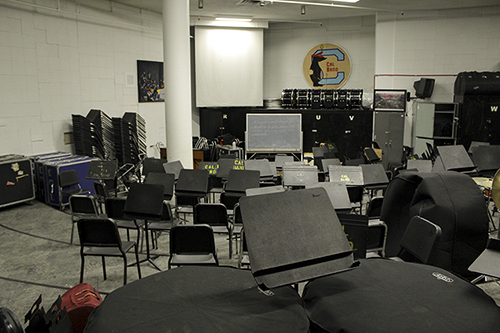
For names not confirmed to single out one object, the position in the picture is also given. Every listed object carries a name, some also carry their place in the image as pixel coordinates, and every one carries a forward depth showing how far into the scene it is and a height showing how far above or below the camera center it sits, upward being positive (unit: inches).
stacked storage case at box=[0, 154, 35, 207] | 312.0 -53.0
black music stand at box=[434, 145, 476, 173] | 265.4 -31.7
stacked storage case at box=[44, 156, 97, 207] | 324.2 -50.6
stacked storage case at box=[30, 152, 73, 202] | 337.4 -49.2
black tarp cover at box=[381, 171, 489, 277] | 132.3 -34.0
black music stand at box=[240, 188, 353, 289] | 81.2 -26.6
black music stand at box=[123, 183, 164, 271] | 194.5 -43.4
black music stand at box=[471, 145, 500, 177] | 280.1 -33.3
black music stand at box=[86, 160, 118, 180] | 283.9 -40.5
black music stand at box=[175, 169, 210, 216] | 241.9 -42.9
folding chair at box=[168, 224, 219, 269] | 166.6 -55.5
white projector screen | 518.6 +59.2
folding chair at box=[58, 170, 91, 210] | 293.7 -52.7
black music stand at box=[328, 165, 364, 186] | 247.2 -38.4
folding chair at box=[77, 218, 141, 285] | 175.5 -55.1
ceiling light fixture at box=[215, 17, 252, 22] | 490.0 +113.2
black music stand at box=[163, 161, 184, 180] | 276.4 -38.1
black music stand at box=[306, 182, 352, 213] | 191.0 -40.1
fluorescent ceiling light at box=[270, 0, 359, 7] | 397.7 +110.7
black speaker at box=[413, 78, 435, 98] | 462.0 +27.5
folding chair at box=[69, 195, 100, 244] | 228.2 -53.3
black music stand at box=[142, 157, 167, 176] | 294.4 -38.4
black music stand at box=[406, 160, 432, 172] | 265.9 -35.3
